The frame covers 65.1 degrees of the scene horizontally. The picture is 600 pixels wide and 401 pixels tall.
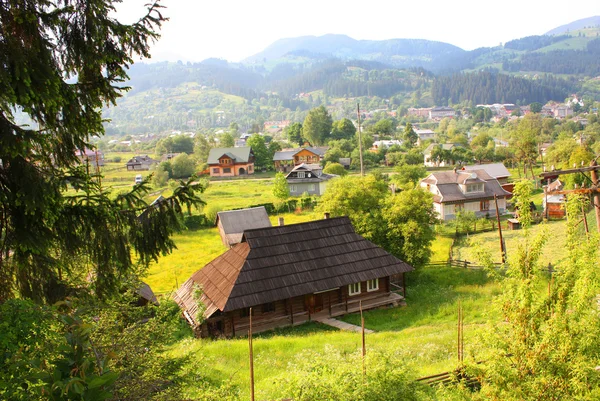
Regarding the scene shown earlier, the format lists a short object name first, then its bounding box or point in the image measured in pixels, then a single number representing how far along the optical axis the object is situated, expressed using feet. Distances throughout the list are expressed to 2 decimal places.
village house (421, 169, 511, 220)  145.89
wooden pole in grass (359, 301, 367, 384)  24.99
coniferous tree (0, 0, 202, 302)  18.60
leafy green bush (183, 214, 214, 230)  139.30
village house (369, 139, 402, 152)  298.84
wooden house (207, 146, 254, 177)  250.78
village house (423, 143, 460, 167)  260.01
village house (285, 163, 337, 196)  185.78
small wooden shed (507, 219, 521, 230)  129.39
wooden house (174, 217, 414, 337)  66.49
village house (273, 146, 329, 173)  264.72
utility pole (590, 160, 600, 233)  45.98
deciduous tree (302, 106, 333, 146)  347.15
